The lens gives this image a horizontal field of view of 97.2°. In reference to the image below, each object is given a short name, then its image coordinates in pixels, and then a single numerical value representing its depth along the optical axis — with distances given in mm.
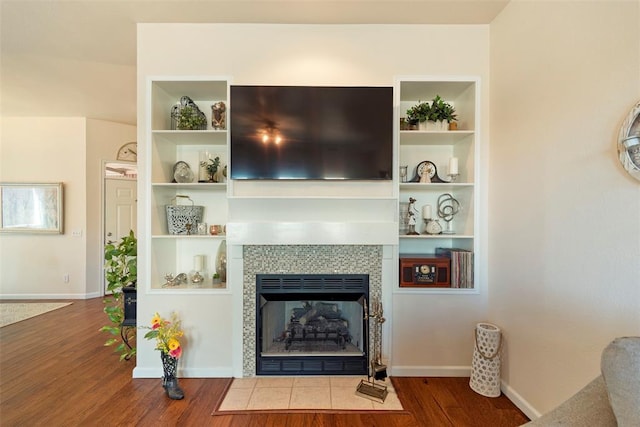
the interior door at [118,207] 4508
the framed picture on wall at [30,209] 4234
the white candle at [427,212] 2387
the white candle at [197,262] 2396
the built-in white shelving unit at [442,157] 2215
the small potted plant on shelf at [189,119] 2266
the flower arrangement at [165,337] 1990
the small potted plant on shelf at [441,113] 2244
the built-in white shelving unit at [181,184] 2211
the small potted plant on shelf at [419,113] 2260
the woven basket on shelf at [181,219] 2303
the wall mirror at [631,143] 1176
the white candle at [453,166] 2242
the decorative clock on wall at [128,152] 4609
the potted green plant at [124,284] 2422
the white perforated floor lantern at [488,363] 1977
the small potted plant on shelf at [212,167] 2363
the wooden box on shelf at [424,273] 2229
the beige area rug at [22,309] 3457
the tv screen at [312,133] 2107
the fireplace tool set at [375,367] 1947
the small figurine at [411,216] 2352
